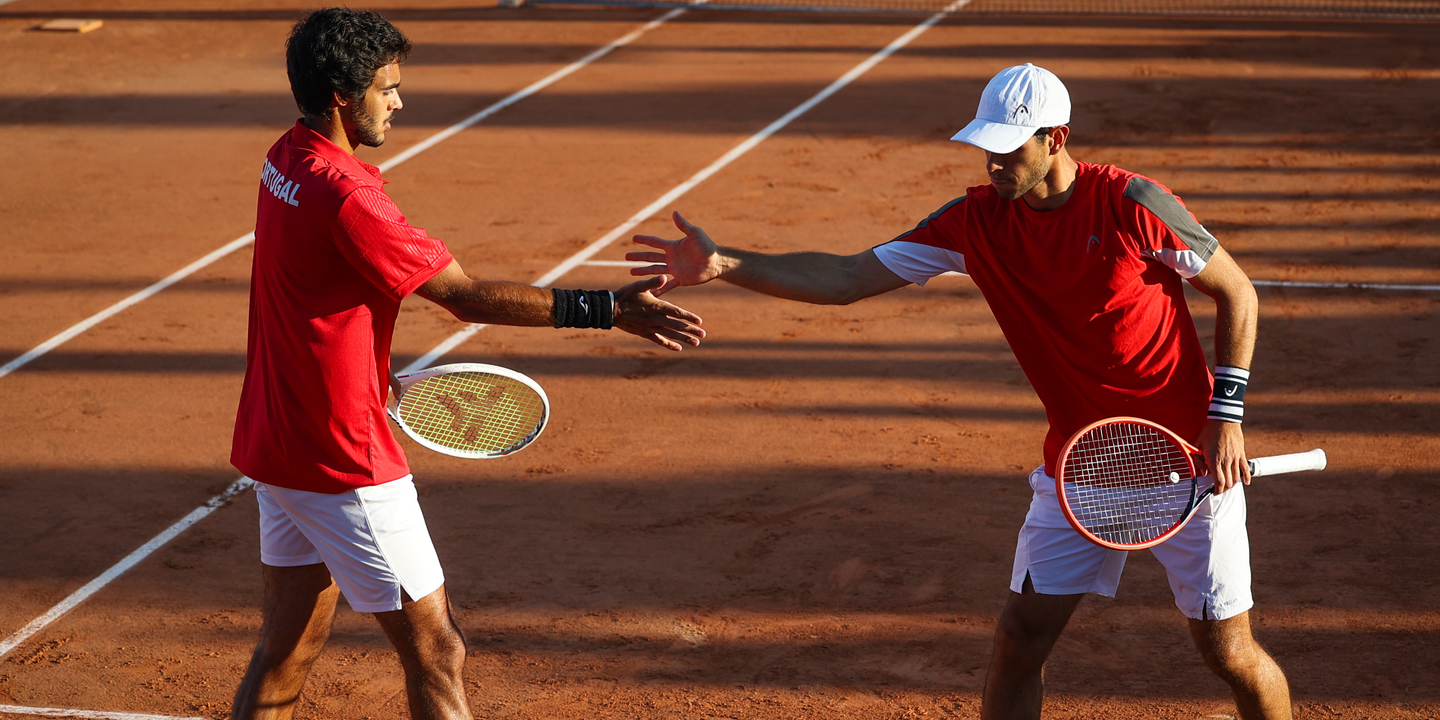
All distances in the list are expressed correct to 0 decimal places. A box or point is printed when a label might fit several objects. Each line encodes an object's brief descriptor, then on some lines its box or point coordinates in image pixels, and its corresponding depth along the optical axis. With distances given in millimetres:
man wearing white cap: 7547
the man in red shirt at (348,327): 7004
